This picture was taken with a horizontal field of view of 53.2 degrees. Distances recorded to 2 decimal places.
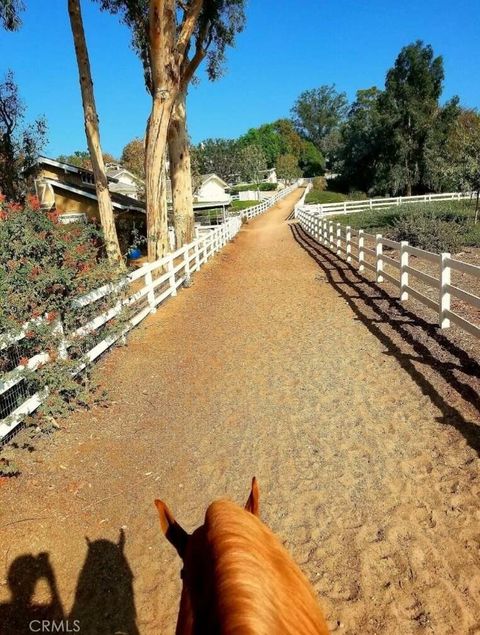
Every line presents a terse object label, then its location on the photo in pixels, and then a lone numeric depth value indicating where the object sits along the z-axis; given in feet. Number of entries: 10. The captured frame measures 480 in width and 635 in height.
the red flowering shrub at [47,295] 15.76
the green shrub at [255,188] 299.38
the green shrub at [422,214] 60.29
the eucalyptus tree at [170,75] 40.60
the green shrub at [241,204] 215.67
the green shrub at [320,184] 255.41
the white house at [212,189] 228.84
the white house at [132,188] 128.67
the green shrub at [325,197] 192.54
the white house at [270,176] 359.25
